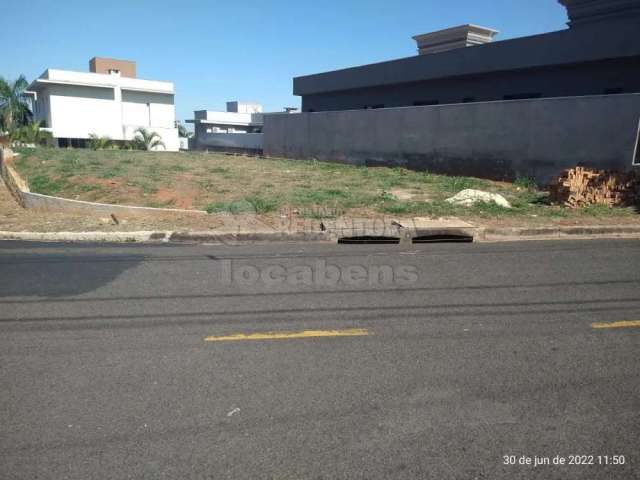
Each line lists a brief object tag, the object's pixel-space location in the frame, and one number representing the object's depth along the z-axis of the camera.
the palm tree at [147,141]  44.07
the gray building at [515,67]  17.52
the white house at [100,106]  46.47
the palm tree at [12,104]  43.88
